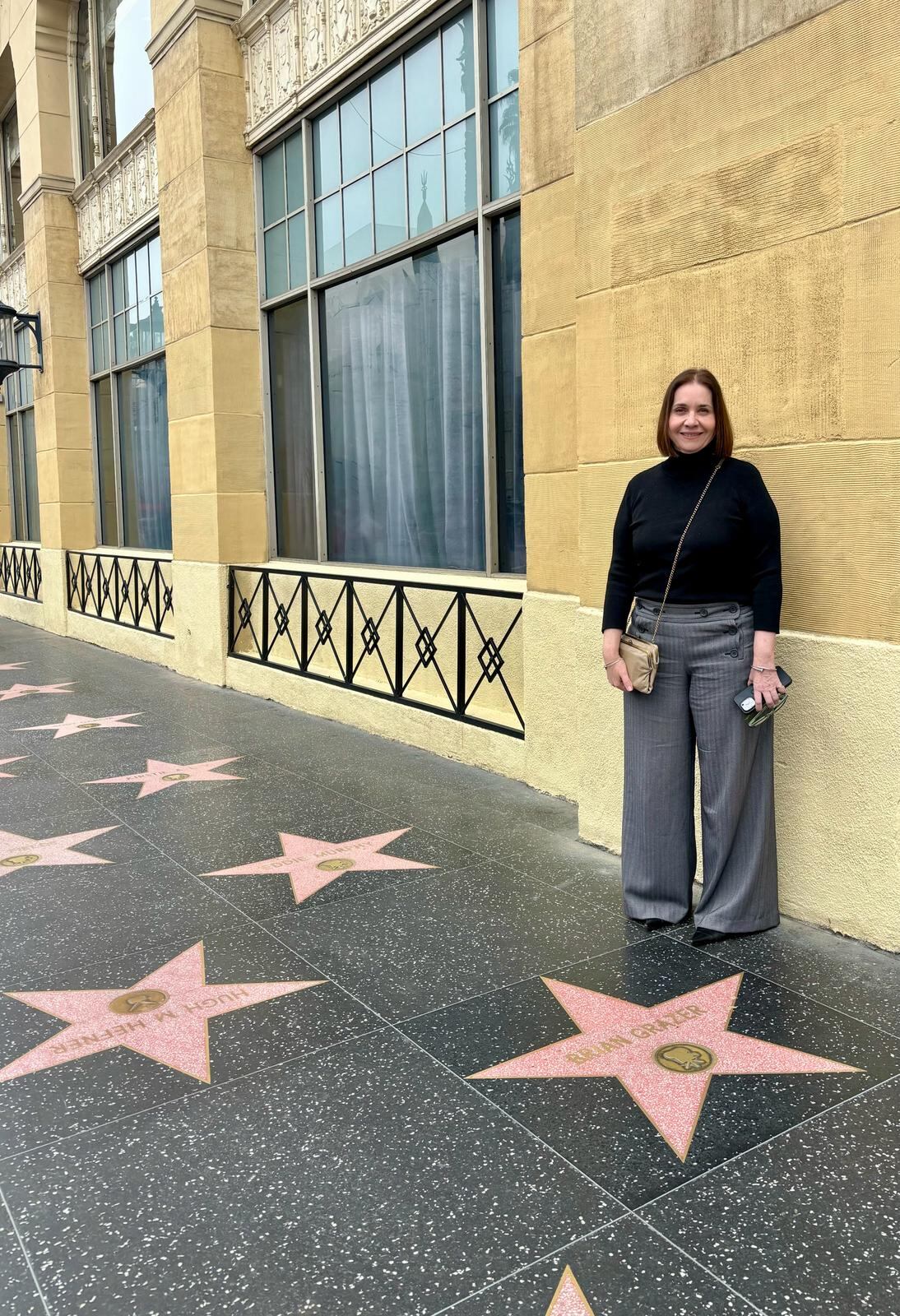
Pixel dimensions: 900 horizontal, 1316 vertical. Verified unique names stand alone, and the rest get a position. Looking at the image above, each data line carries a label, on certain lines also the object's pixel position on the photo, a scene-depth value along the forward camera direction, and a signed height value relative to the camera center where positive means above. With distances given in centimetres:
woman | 402 -59
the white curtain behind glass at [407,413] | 786 +82
